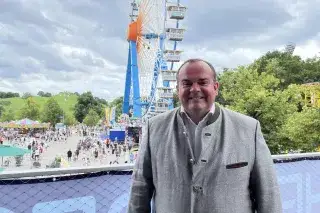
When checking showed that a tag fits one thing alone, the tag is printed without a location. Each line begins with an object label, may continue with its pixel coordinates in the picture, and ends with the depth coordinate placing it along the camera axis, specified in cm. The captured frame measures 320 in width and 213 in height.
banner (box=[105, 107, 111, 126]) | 4952
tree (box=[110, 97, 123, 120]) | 8275
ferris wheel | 2748
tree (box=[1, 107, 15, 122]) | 6706
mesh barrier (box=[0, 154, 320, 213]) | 165
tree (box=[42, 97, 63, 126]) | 6150
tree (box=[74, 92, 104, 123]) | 7725
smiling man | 123
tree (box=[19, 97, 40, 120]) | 6247
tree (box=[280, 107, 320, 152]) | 1195
